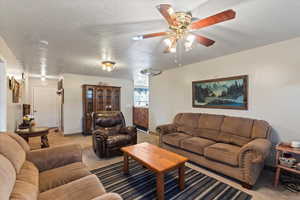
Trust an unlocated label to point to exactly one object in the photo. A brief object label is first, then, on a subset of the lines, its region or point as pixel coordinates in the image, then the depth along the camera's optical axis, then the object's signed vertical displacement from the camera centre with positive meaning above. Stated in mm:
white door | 6105 -284
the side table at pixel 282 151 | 1979 -760
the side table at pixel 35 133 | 2911 -707
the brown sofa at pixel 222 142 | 2035 -828
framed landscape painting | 2932 +156
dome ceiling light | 3315 +849
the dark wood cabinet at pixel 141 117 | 5887 -756
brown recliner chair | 3031 -823
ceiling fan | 1234 +776
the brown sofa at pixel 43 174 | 1043 -732
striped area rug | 1886 -1298
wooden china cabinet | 5117 -10
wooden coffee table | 1772 -883
